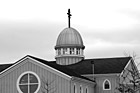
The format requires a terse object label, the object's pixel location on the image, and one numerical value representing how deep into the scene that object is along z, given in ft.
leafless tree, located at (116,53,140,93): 196.39
